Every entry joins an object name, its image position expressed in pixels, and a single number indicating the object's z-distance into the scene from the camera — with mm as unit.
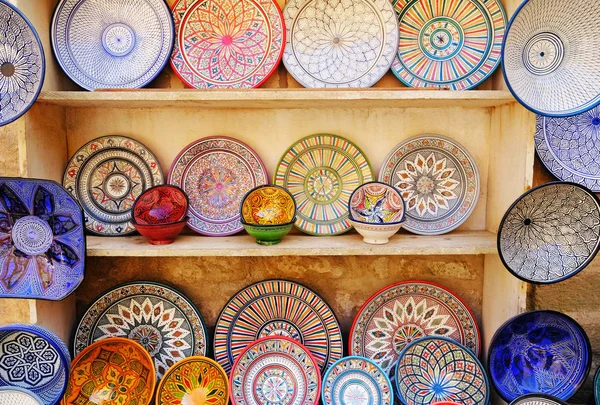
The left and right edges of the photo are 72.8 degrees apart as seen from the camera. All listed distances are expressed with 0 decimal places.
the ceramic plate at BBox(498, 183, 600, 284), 1308
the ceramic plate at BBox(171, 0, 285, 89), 1492
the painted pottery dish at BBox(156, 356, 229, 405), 1444
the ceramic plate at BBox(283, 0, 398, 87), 1492
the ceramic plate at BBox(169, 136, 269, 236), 1554
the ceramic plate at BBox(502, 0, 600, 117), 1233
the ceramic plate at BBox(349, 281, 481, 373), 1574
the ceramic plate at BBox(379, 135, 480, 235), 1548
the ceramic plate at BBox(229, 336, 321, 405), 1453
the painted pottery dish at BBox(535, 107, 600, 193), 1486
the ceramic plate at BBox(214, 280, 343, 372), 1576
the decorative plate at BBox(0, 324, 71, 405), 1321
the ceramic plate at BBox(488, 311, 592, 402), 1370
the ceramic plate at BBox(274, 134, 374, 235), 1565
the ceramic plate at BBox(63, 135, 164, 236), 1523
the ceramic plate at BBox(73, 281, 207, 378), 1563
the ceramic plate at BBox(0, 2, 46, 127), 1239
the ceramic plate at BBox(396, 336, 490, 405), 1455
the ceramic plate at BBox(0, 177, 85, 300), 1328
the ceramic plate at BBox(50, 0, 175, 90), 1467
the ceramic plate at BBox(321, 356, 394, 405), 1443
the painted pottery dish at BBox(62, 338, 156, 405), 1435
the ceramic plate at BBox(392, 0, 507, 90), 1489
